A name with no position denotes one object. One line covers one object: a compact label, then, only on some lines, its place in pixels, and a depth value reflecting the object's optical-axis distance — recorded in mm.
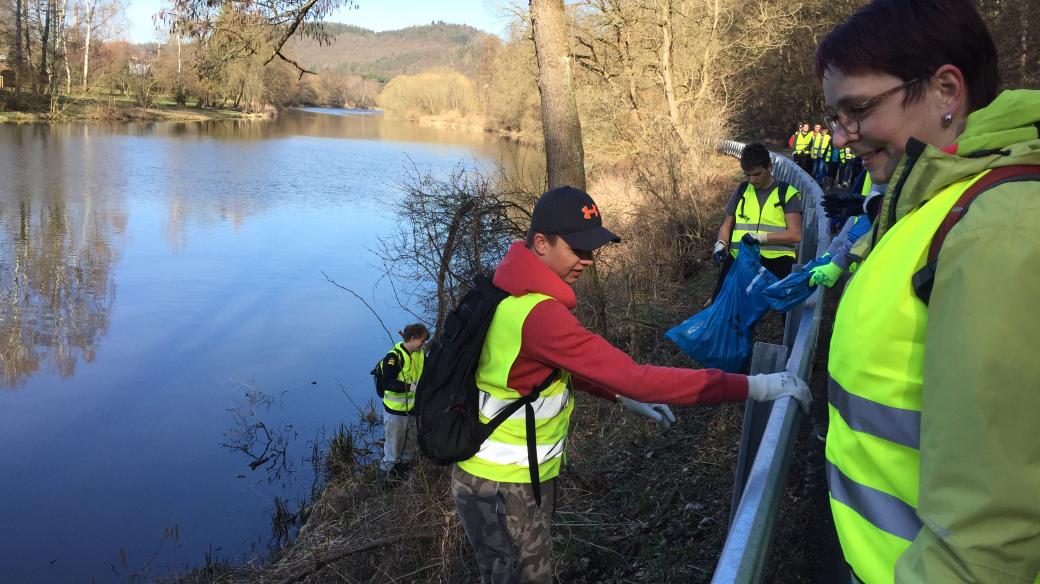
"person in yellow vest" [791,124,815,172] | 23214
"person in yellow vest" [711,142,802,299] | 6340
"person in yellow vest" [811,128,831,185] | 21391
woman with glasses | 1060
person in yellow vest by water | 7730
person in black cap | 2639
